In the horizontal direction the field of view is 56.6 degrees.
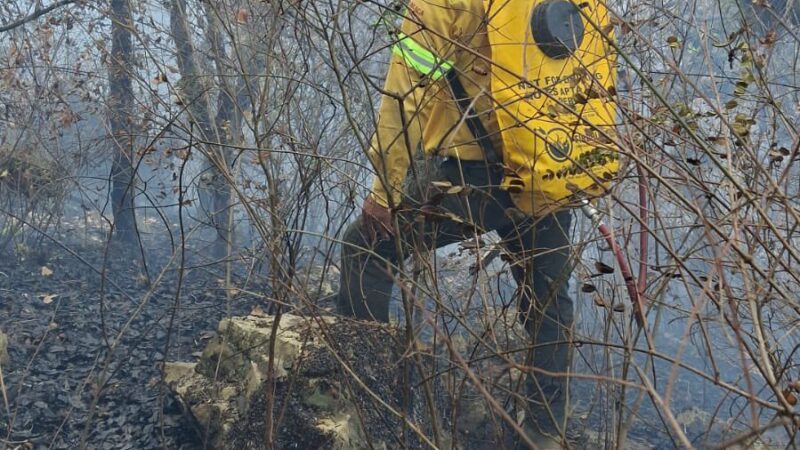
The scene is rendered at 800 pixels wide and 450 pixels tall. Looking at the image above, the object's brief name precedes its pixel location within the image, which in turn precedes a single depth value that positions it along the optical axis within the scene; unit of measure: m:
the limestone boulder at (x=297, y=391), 2.62
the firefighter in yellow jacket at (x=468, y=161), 2.50
